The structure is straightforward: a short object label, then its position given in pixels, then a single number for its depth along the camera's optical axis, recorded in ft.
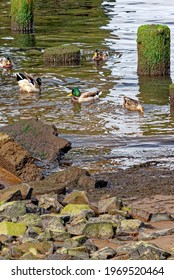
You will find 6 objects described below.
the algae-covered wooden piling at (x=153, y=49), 72.71
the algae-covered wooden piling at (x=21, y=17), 97.25
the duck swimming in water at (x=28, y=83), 66.49
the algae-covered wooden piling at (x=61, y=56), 78.33
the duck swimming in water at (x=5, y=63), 76.18
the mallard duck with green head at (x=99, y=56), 78.79
